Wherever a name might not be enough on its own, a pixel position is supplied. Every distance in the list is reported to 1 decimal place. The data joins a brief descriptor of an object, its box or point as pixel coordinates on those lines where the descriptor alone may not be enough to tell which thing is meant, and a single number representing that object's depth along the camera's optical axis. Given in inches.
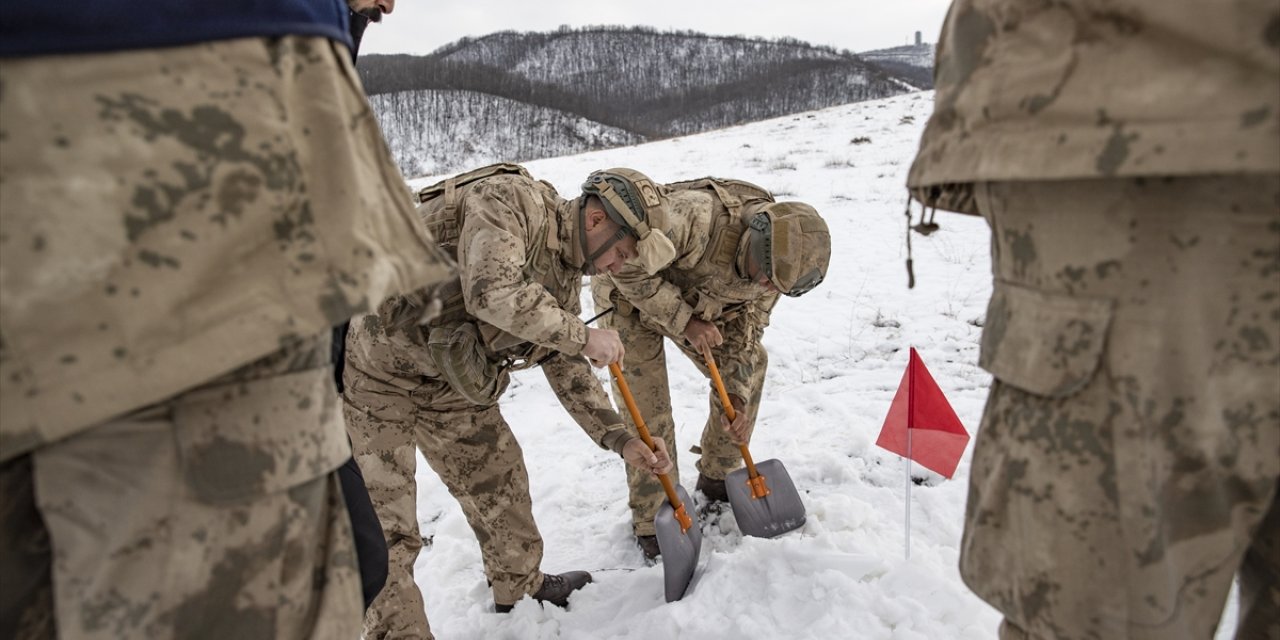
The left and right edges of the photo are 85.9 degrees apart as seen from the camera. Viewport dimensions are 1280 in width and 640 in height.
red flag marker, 111.8
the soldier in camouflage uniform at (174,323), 29.2
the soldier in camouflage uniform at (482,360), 92.7
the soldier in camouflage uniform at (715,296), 121.6
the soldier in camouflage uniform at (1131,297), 33.8
